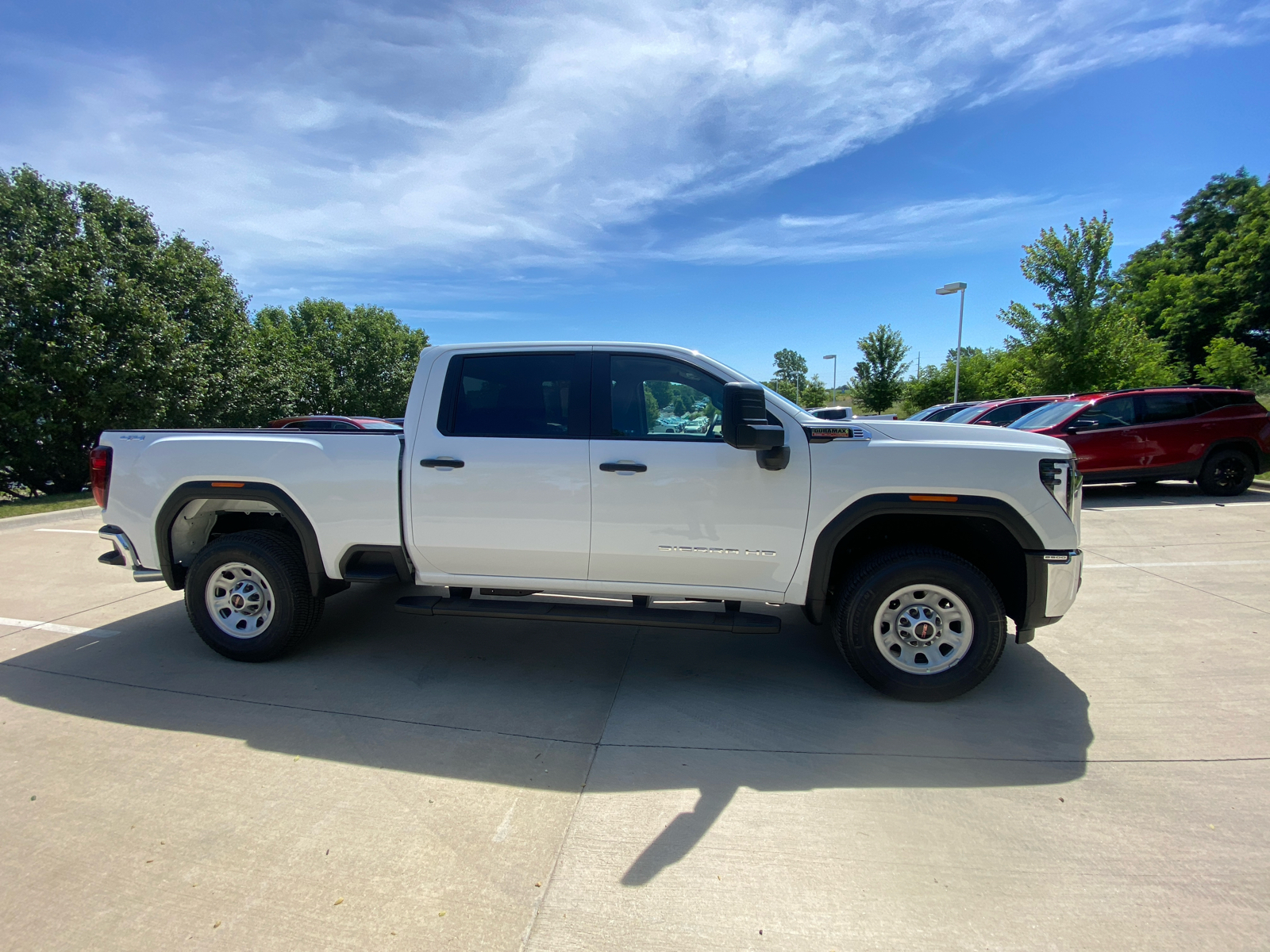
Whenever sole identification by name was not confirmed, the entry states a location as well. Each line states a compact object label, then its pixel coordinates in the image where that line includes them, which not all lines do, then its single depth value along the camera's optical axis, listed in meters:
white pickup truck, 3.50
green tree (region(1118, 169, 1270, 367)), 27.86
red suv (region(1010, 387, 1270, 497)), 10.16
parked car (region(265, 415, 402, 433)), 9.67
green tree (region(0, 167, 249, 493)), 13.03
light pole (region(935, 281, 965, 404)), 24.59
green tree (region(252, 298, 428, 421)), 28.12
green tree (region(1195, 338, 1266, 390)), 18.03
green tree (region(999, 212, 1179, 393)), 16.62
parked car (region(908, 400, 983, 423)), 13.12
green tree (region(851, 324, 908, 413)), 36.97
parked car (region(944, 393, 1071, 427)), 12.14
